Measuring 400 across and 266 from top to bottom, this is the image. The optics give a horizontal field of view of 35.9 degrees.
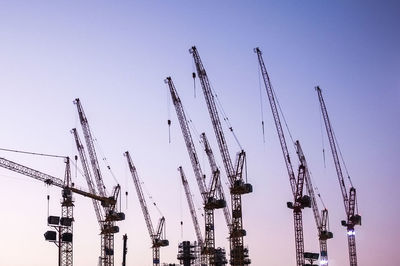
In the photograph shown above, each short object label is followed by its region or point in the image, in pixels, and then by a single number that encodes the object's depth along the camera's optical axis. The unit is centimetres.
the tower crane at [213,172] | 16500
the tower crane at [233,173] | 14475
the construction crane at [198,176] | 16425
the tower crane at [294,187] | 15925
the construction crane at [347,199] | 18738
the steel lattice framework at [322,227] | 19478
